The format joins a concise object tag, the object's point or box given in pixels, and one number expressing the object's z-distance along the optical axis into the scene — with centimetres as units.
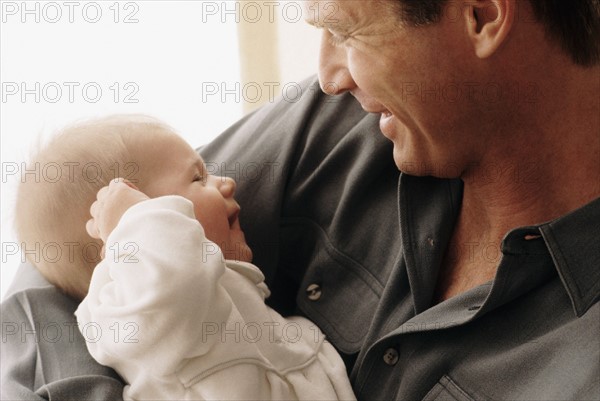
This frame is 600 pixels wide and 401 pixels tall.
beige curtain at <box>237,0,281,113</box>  148
